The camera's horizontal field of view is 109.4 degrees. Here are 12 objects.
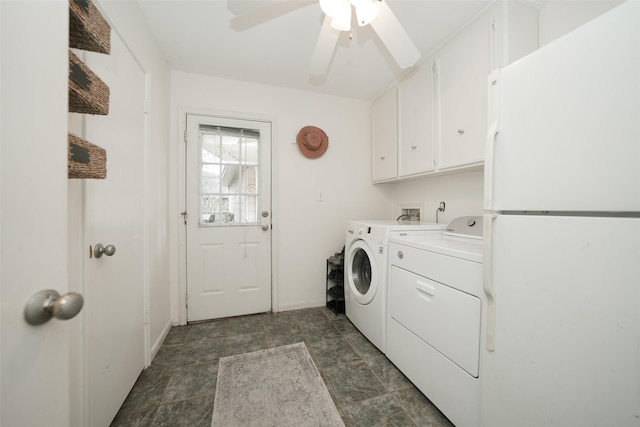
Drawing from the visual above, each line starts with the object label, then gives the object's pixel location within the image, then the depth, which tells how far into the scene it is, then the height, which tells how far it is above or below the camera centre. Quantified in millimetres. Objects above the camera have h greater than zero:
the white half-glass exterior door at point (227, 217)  2154 -57
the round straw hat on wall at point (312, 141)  2387 +747
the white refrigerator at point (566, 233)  624 -63
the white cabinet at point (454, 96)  1355 +898
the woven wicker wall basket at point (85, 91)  654 +378
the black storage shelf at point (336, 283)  2359 -760
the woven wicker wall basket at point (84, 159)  683 +166
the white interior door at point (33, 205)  345 +10
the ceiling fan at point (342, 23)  1053 +950
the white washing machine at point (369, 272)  1666 -512
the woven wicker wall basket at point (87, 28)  651 +555
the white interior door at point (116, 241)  985 -153
